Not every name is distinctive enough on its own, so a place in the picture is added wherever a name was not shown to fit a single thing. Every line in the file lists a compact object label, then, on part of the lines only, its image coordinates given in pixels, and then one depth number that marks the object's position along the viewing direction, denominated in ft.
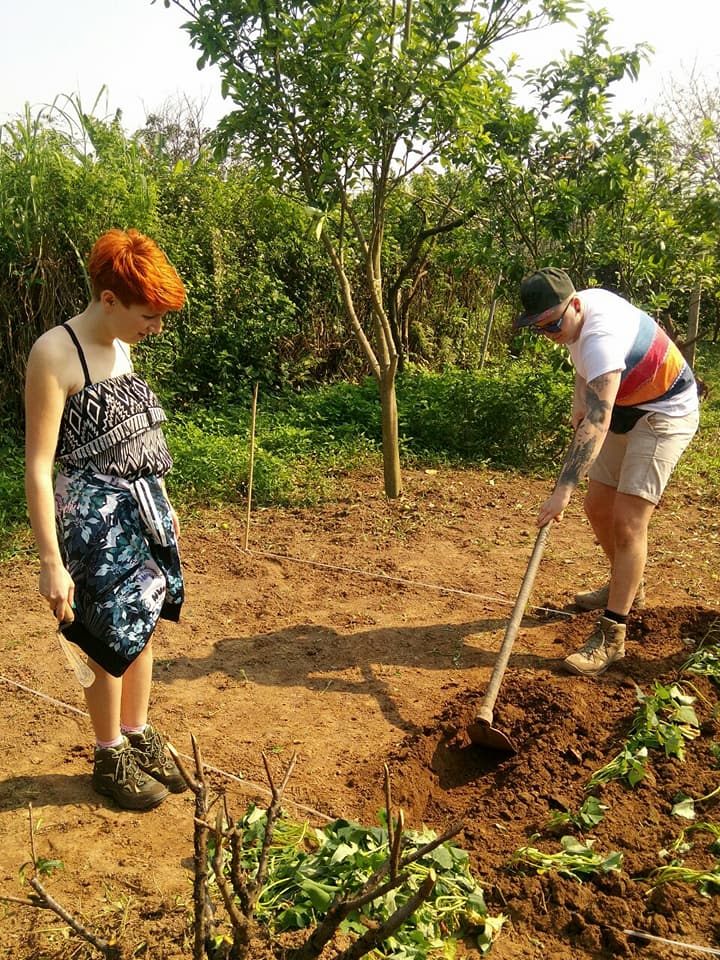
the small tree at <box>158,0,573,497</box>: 16.16
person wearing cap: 10.77
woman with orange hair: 7.64
